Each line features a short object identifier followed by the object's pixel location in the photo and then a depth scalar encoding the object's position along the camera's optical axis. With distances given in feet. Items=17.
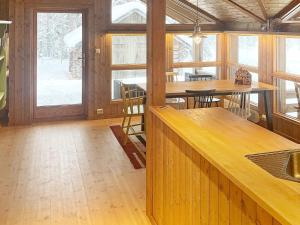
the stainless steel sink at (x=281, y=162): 7.78
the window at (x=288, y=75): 19.84
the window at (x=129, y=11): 24.59
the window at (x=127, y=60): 24.86
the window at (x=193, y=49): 26.30
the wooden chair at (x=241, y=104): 18.51
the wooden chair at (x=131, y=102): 19.02
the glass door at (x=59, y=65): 23.49
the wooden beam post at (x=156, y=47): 10.01
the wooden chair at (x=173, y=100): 21.50
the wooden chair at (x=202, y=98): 17.80
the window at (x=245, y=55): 23.61
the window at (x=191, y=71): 26.64
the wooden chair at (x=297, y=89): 18.54
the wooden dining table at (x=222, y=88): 18.33
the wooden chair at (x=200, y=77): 23.82
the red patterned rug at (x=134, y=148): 16.34
